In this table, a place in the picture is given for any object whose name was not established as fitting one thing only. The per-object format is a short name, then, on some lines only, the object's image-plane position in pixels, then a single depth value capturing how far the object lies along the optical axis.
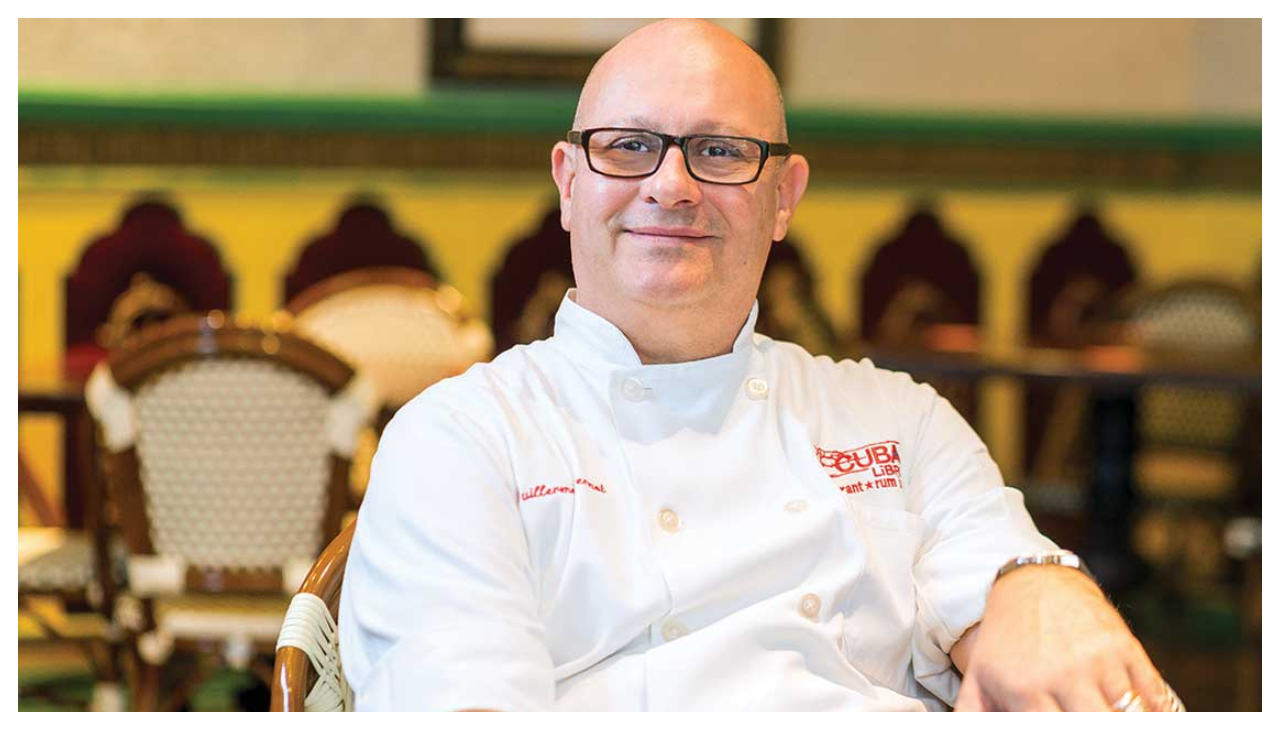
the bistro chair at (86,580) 3.01
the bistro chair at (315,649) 1.34
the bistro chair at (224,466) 2.67
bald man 1.30
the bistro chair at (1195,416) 4.46
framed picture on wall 5.68
